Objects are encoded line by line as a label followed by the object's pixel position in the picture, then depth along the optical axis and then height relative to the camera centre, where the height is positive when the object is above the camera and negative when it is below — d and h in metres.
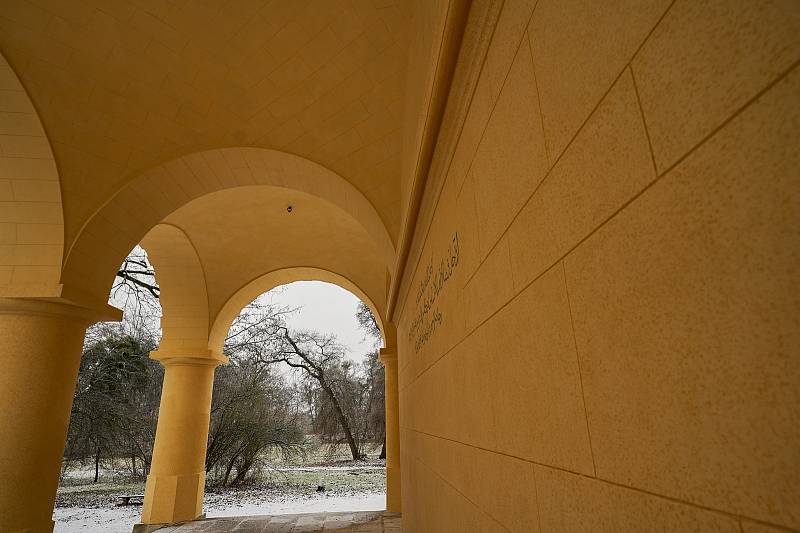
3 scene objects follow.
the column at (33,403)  3.53 +0.10
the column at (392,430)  8.11 -0.51
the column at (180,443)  7.42 -0.58
